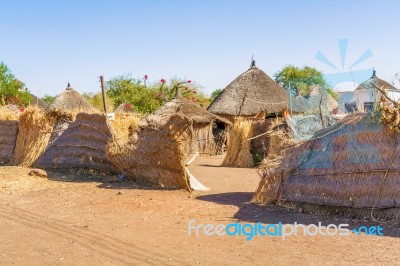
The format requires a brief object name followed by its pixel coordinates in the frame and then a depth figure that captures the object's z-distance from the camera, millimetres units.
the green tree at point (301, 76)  50938
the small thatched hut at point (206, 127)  21125
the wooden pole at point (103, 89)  14641
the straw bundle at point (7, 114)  15547
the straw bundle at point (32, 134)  13734
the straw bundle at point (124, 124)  12172
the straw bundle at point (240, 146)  15148
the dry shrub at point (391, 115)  6289
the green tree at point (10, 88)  25203
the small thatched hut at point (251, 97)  24219
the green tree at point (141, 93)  28988
